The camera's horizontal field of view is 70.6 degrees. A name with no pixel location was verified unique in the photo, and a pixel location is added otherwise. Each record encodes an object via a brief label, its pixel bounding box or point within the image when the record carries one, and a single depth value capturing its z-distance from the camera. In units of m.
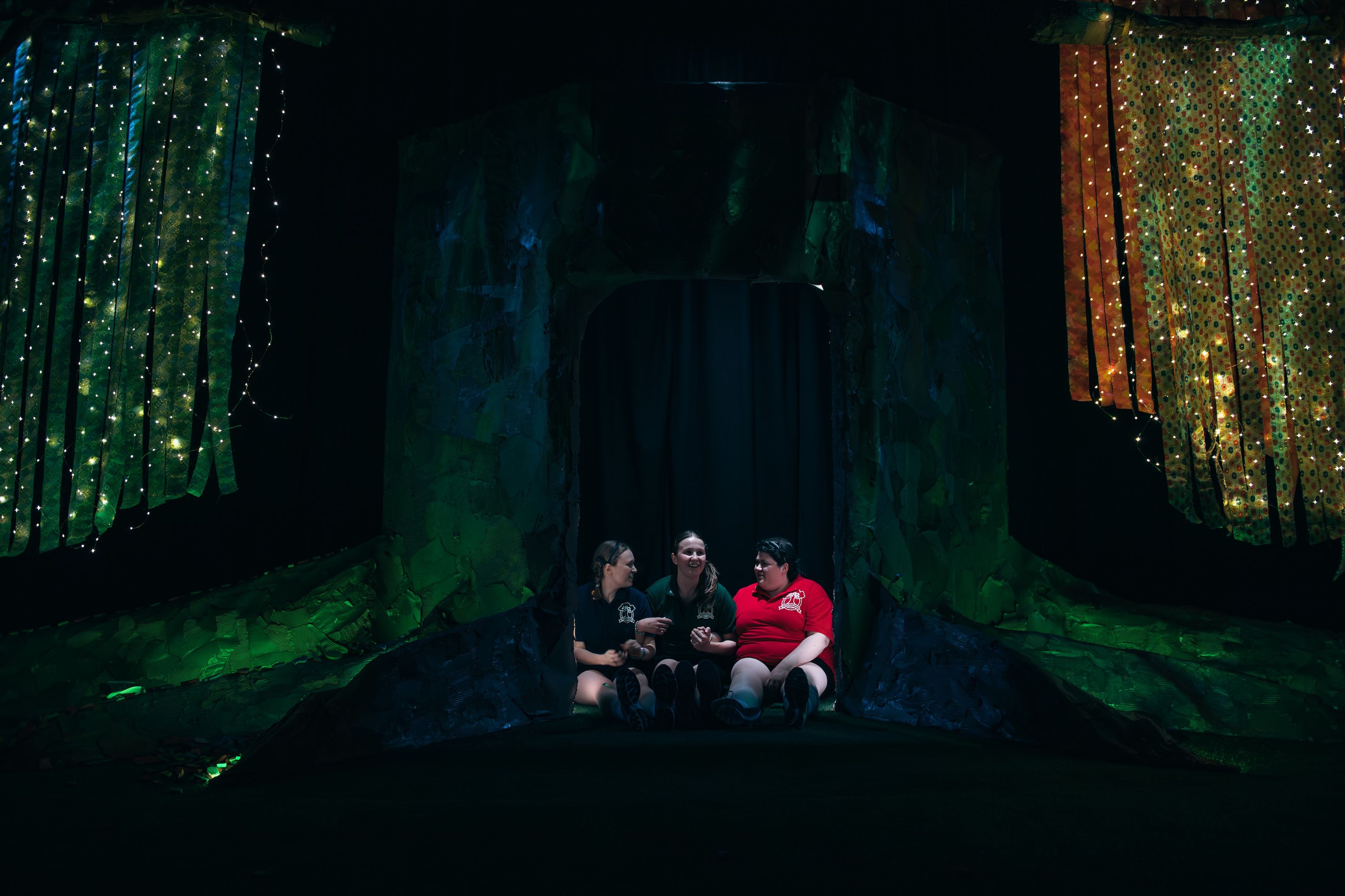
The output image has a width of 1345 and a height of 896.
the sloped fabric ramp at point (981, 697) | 3.07
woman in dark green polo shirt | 4.26
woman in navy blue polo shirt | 4.15
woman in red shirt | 4.03
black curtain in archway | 5.59
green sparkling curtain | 3.93
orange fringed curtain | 4.13
